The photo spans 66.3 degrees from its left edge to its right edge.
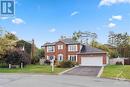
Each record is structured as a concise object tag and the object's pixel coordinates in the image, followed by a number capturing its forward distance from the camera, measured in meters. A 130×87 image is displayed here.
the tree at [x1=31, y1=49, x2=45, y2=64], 23.46
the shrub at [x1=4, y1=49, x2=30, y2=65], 18.43
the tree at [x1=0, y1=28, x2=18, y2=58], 18.72
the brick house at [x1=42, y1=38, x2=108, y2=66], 20.90
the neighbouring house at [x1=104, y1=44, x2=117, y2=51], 31.18
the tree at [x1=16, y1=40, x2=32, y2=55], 22.27
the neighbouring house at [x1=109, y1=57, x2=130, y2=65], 22.64
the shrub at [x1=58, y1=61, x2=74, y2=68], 18.84
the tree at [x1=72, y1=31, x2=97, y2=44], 32.36
